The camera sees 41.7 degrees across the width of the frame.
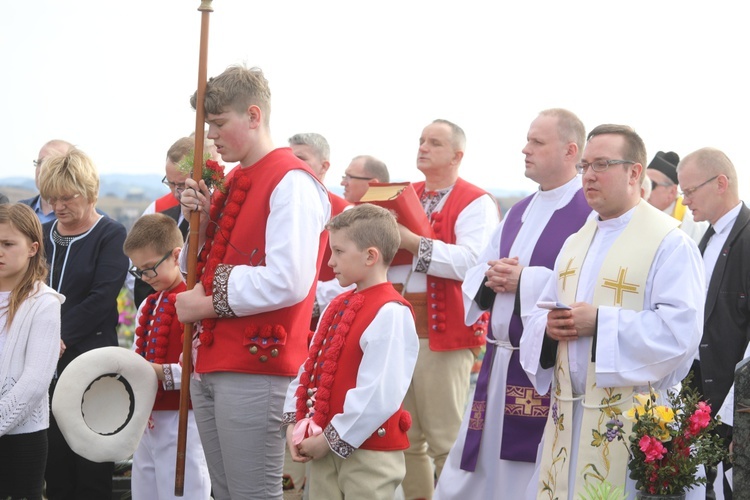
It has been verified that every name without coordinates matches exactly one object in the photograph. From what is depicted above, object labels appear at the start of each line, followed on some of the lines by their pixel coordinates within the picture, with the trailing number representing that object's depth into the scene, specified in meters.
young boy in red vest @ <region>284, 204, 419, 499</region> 4.20
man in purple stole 5.47
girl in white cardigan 4.93
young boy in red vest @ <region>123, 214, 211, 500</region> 5.32
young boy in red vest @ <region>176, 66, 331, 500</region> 4.55
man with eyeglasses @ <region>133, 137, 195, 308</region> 6.59
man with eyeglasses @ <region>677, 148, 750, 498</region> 6.05
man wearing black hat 9.34
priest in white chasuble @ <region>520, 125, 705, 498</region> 4.37
